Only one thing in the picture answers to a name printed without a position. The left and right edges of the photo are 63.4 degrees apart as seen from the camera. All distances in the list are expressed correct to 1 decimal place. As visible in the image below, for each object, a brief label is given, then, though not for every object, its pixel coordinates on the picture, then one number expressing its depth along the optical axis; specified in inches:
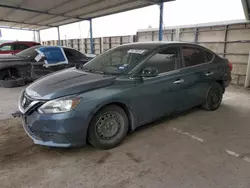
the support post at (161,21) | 303.7
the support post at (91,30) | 487.6
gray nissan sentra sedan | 94.8
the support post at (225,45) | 317.6
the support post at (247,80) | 287.0
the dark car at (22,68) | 261.7
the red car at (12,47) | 419.5
